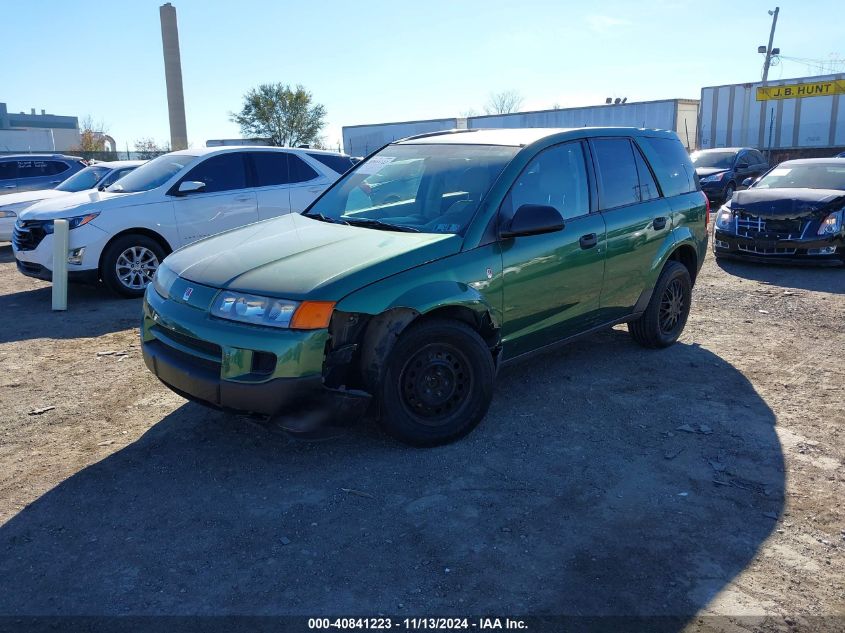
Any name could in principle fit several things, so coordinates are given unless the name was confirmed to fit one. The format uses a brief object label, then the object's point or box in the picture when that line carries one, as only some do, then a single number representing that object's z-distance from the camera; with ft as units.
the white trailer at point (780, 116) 97.81
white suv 25.64
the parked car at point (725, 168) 59.36
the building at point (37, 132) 187.62
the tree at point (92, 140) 170.07
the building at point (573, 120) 103.71
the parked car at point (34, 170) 46.80
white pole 24.81
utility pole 120.98
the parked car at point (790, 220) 30.22
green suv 11.63
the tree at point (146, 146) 167.26
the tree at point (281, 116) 168.04
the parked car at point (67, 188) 39.75
